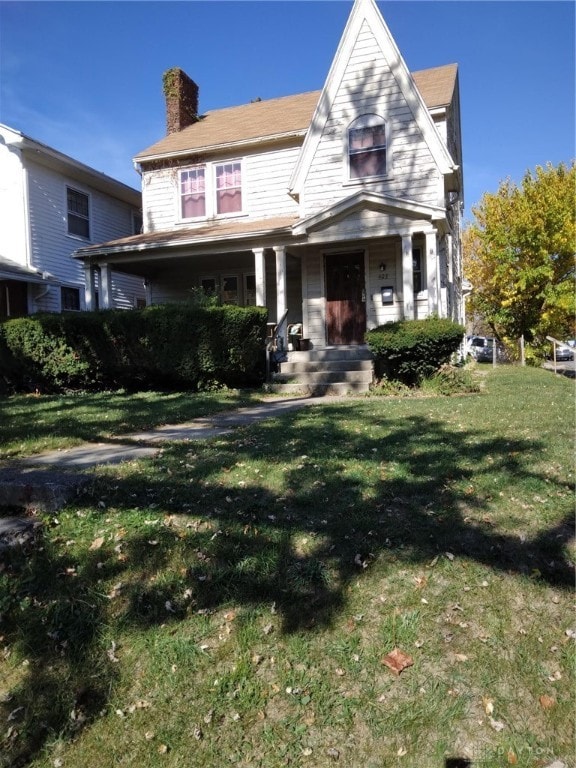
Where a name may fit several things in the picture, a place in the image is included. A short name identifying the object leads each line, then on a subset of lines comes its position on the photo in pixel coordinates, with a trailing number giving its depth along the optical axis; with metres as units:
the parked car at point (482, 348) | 29.72
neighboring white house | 16.72
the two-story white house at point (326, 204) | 13.16
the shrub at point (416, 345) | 10.43
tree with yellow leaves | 20.53
